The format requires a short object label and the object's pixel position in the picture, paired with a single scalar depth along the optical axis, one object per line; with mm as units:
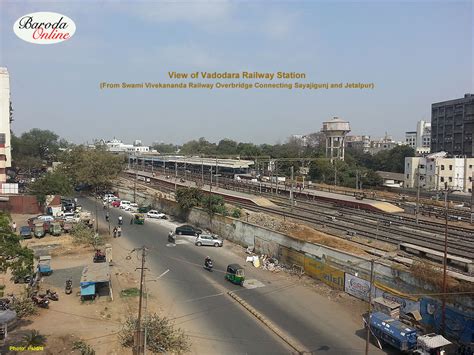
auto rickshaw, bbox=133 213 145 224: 40416
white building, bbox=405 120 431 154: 144350
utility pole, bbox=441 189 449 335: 17656
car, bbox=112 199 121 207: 51281
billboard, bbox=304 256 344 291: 23094
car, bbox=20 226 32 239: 34131
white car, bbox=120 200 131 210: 49906
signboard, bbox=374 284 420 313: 18992
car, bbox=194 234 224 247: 32781
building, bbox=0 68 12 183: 52000
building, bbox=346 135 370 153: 160375
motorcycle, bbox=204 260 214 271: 26469
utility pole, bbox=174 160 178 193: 62044
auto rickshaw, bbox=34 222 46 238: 34469
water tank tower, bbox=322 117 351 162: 101062
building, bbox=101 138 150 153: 171188
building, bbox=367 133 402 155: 153075
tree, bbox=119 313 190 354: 16453
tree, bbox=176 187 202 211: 40969
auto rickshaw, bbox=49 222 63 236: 34969
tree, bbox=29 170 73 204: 47375
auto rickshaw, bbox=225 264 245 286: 23719
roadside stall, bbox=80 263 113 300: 20859
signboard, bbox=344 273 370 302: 21341
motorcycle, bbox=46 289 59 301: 20781
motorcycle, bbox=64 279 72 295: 21922
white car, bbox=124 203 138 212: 49356
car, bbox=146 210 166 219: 43875
